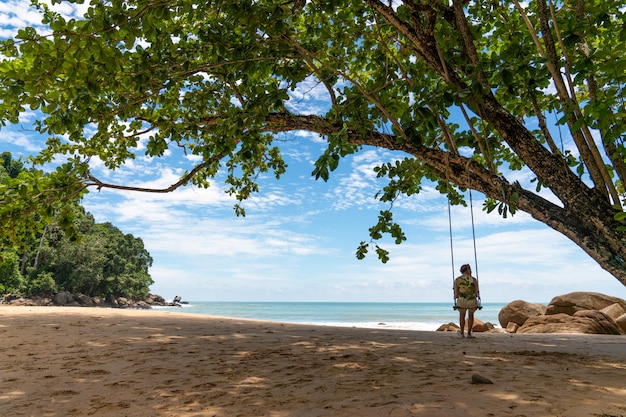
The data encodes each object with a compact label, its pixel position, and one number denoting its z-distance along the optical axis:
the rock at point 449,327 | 15.35
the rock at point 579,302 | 15.05
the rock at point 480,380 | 3.88
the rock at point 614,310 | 14.32
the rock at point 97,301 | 50.10
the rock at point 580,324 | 10.98
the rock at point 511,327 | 14.55
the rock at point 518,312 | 15.75
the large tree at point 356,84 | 4.11
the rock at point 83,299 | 48.56
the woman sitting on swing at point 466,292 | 8.51
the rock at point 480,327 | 15.10
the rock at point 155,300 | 70.42
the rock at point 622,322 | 12.61
